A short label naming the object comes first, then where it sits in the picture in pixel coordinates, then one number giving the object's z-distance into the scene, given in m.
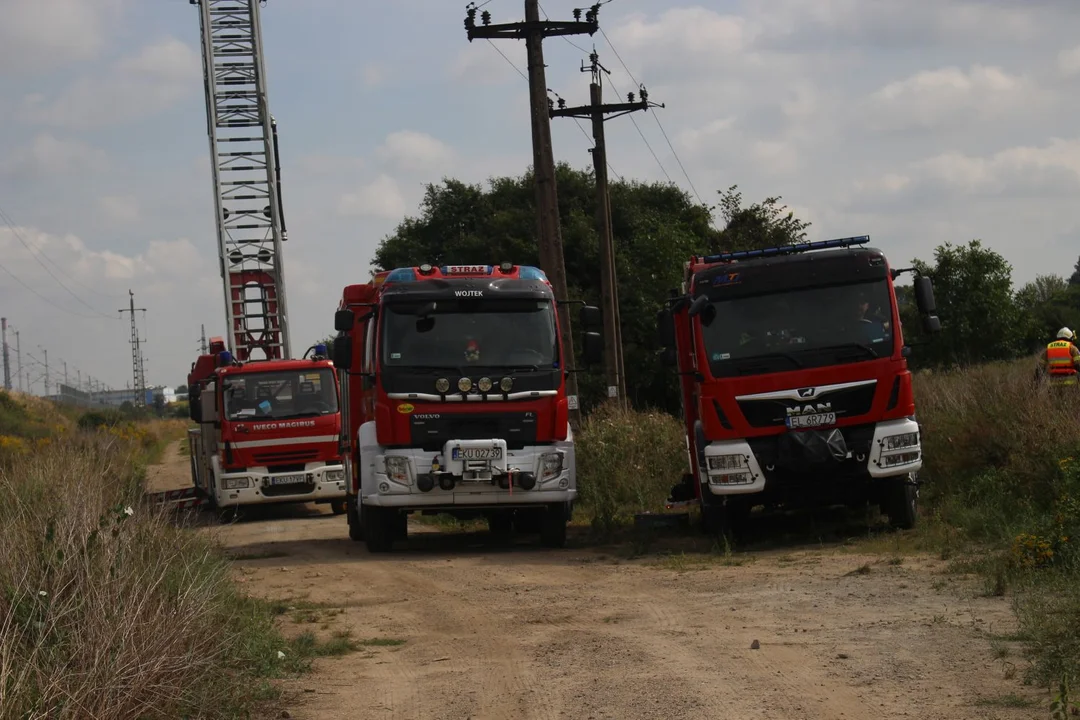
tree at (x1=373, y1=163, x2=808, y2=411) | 39.69
